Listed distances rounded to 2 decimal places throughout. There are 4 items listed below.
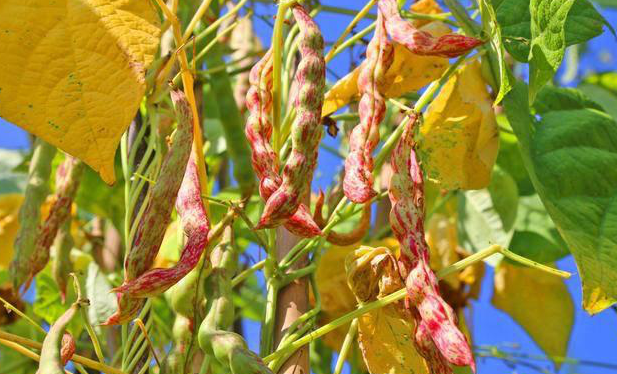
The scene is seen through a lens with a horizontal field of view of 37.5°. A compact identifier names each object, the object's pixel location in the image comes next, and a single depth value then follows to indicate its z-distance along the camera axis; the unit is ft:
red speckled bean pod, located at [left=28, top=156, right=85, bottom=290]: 2.91
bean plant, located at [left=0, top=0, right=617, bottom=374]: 1.89
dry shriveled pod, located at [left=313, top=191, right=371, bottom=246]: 2.56
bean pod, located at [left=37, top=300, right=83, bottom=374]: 1.77
